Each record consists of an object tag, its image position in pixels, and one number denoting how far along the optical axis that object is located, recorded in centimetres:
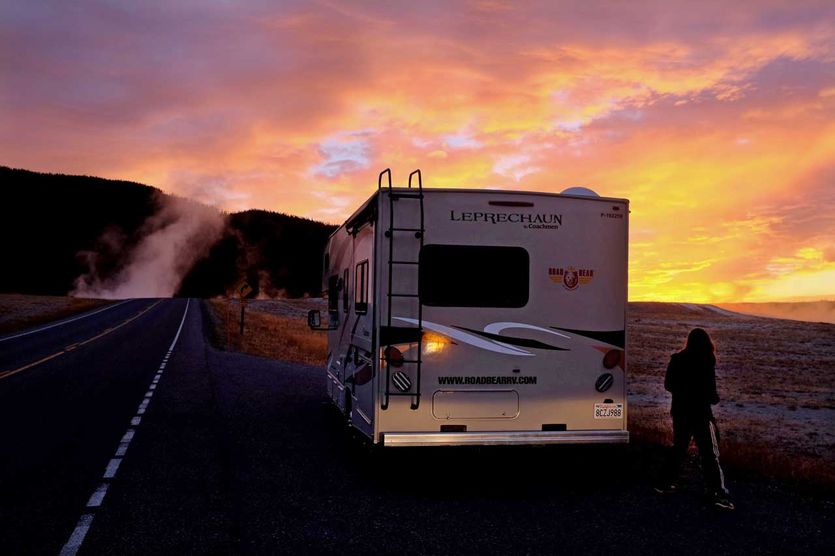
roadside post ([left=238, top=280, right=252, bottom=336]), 2924
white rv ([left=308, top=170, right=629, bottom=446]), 705
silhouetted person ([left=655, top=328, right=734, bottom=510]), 683
